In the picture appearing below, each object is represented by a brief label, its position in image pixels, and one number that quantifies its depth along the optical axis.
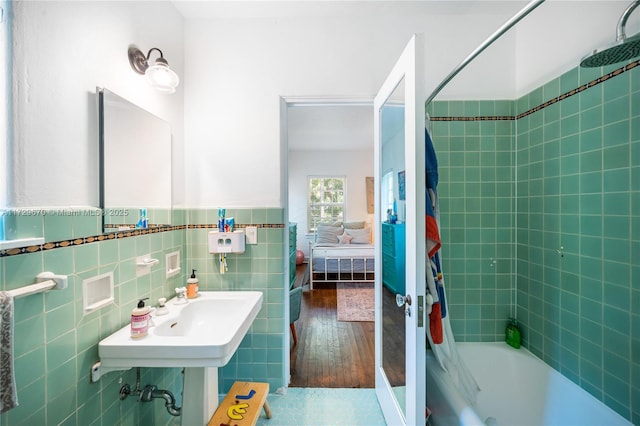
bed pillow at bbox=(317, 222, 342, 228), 5.81
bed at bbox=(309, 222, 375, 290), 4.48
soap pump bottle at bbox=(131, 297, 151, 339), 1.10
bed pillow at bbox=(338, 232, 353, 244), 5.42
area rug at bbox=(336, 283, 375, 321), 3.16
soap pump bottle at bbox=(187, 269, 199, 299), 1.60
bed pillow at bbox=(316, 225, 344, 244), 5.61
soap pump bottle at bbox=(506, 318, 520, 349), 1.69
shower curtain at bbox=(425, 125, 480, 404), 1.16
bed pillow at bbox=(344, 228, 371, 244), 5.48
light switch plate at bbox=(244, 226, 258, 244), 1.77
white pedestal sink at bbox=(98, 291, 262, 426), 1.05
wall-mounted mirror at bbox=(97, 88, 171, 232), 1.13
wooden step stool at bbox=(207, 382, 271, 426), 1.33
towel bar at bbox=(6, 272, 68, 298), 0.76
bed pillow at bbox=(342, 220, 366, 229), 5.86
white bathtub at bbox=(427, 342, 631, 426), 1.21
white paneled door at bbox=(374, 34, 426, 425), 1.05
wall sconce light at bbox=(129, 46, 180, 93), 1.31
